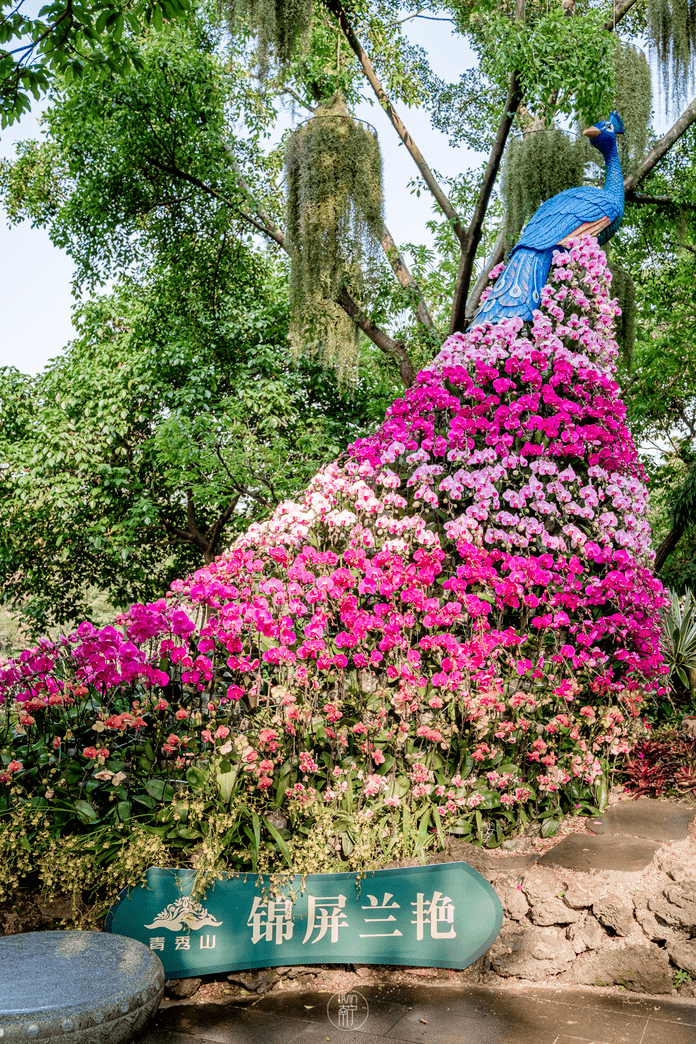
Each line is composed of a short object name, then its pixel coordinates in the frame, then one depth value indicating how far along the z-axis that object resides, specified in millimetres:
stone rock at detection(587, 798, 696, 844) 3596
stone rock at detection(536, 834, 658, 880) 3277
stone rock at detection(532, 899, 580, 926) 3166
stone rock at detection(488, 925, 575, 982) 3137
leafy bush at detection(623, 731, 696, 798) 4121
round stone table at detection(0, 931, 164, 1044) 2088
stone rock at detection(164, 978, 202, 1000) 3124
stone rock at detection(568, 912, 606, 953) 3135
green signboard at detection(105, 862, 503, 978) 3137
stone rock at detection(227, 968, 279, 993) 3141
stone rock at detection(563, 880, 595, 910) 3166
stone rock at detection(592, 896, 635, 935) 3105
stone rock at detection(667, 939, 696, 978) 2988
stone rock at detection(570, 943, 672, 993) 3004
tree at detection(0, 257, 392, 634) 8344
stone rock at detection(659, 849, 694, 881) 3146
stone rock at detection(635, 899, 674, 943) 3051
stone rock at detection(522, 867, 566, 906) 3214
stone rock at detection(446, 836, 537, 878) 3354
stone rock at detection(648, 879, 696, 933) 3025
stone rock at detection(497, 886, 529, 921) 3211
